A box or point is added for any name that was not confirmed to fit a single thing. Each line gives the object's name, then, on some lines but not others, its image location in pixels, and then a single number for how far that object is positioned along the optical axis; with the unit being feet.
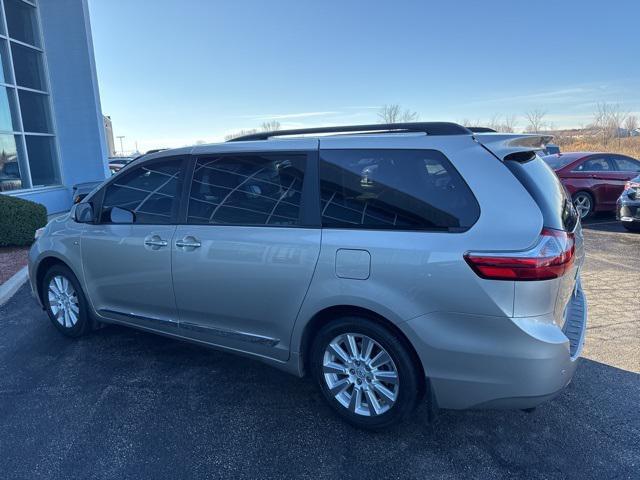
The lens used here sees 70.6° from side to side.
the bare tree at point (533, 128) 154.15
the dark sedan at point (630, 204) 26.90
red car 33.78
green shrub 26.32
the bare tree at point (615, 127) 138.82
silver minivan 7.69
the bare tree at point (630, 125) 143.74
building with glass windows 38.47
